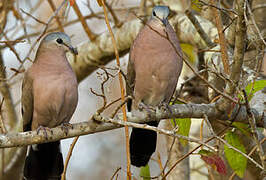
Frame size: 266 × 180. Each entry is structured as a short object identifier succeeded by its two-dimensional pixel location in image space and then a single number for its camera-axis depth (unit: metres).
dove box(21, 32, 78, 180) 6.96
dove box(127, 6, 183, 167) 6.98
